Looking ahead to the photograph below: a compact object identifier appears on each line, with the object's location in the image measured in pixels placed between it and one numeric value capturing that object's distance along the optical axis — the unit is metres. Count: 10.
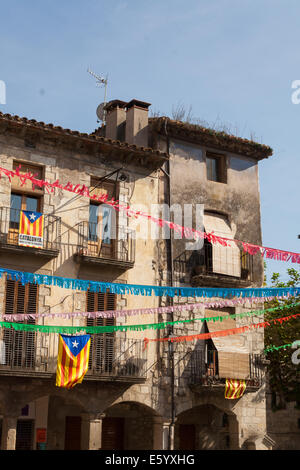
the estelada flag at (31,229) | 21.77
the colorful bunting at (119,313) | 20.25
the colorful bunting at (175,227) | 20.66
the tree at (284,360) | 31.05
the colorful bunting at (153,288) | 17.55
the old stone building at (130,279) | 22.08
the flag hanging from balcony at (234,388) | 24.47
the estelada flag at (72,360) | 20.98
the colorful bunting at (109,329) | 19.25
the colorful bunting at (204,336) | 23.92
